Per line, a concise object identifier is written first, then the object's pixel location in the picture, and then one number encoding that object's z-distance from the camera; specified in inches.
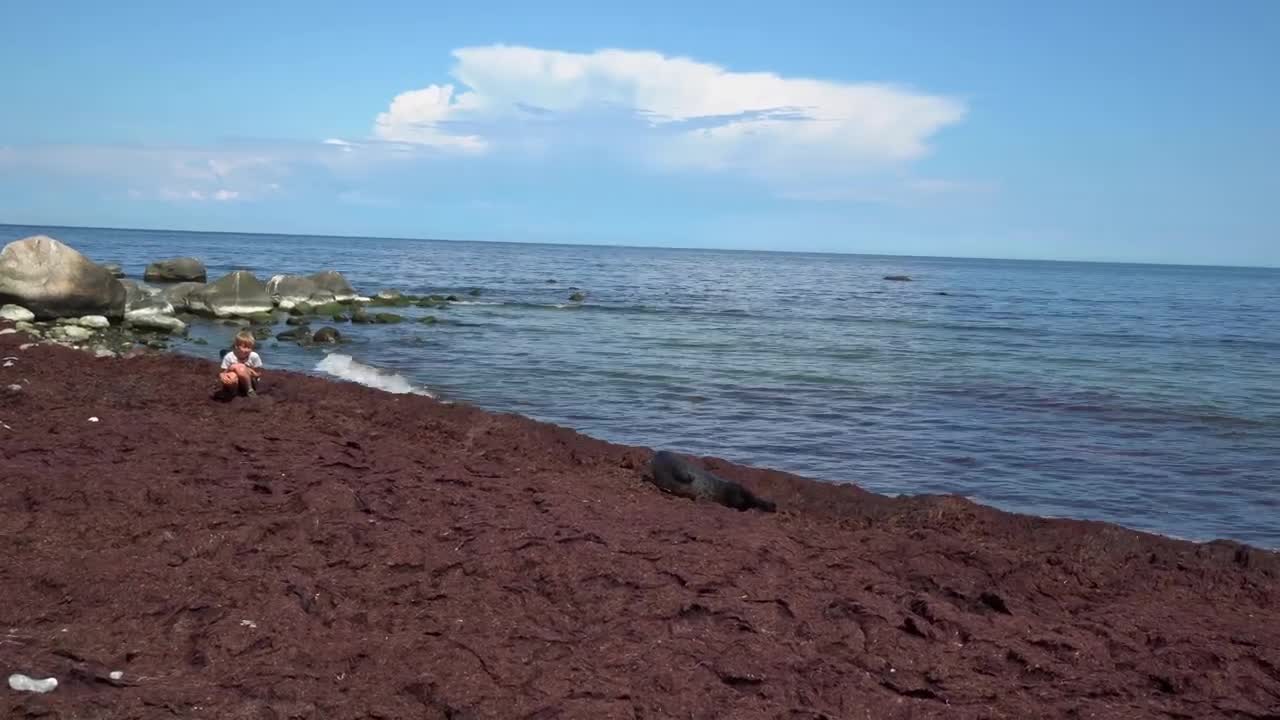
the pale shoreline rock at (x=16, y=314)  770.7
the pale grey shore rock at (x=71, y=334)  727.7
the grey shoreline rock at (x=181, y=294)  1082.1
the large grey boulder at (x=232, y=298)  1074.1
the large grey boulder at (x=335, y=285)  1283.8
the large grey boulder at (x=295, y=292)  1203.2
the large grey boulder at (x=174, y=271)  1499.8
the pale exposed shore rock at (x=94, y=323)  812.6
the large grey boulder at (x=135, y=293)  940.0
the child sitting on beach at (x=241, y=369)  450.9
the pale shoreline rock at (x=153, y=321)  885.8
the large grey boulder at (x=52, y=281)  804.0
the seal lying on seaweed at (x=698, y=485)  356.5
